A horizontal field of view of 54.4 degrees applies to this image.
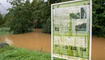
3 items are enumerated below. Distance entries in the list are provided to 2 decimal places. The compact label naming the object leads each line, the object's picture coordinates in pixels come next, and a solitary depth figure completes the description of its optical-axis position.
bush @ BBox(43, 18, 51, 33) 10.50
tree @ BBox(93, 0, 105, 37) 7.33
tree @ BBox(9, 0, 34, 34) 11.99
